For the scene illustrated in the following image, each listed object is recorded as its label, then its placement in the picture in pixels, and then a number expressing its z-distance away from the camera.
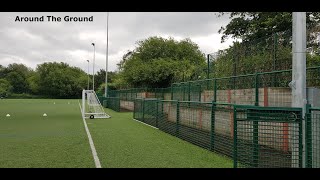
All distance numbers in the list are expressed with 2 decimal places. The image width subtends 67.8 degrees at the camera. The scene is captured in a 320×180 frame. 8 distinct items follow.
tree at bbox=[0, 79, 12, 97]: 61.54
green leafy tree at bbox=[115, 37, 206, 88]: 24.06
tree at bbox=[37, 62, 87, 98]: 63.78
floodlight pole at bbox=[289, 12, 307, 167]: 4.11
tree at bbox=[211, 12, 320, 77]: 7.82
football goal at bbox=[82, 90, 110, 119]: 14.70
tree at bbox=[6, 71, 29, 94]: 70.23
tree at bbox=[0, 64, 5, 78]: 76.16
